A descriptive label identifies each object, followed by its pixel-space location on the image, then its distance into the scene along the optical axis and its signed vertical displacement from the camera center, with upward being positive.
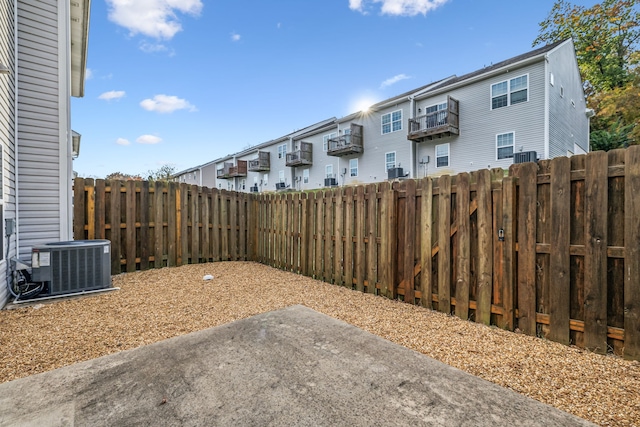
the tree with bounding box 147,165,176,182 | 35.14 +5.01
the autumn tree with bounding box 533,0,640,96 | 20.39 +12.81
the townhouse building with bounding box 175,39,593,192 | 12.66 +4.61
